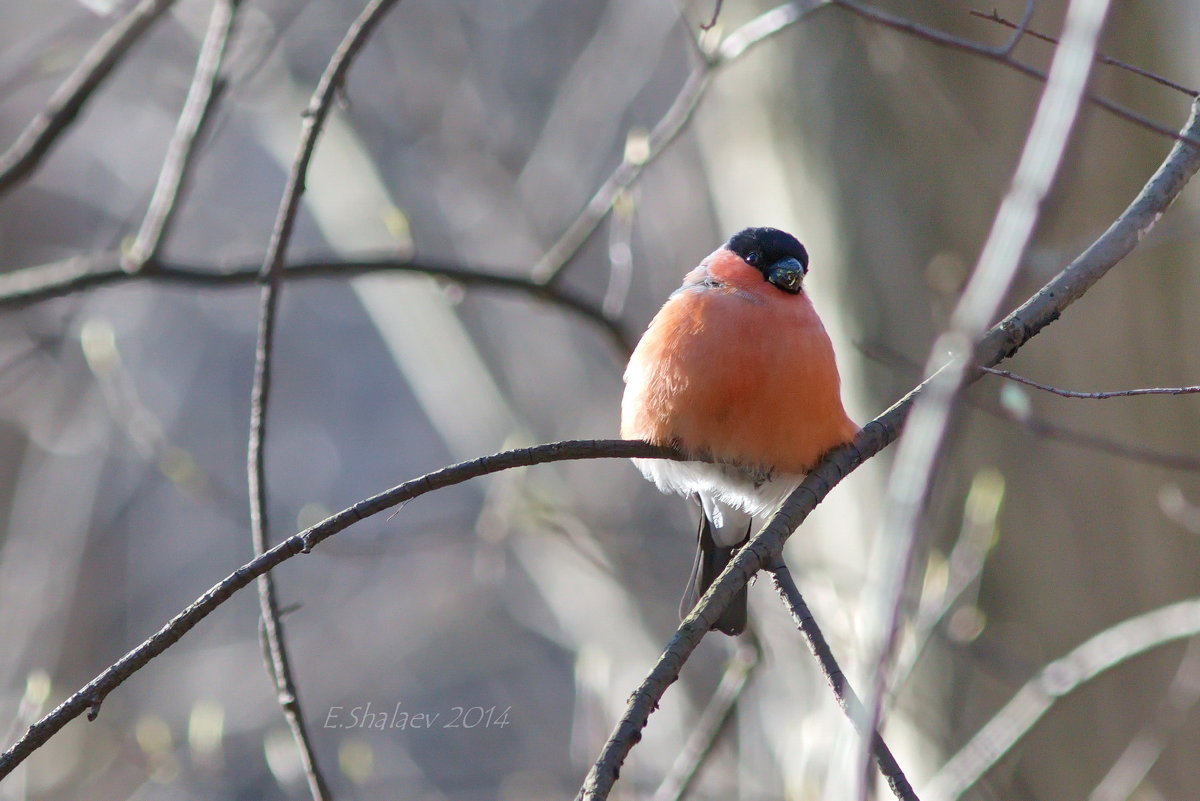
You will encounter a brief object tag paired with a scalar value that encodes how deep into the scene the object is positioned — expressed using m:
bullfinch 4.75
